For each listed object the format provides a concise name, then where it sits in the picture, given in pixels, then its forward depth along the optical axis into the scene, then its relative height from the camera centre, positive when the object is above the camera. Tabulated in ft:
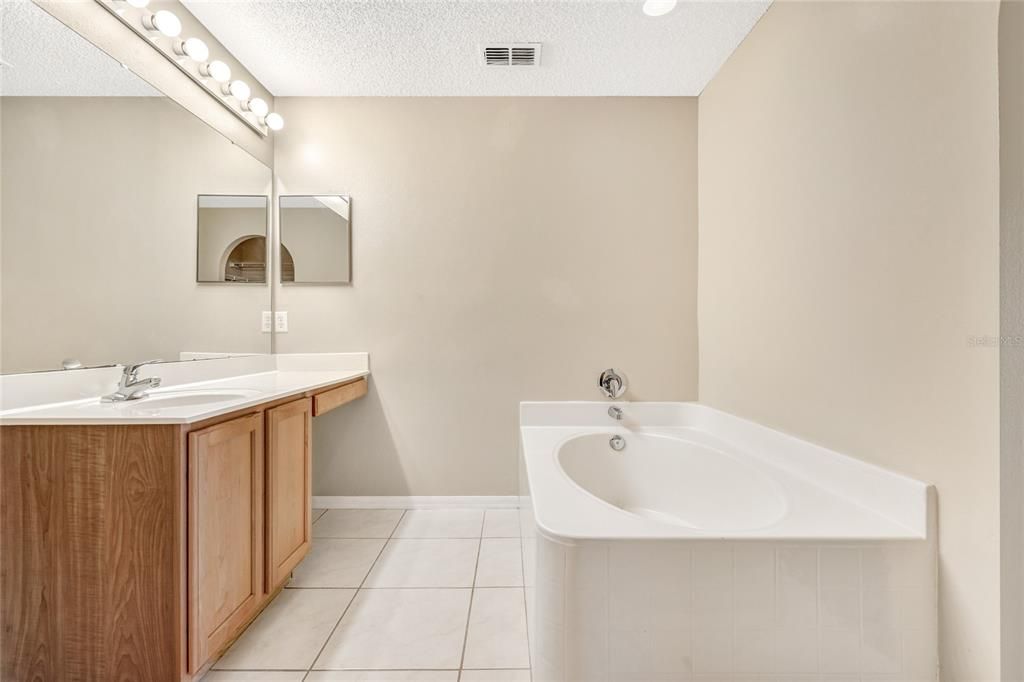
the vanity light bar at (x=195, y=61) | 5.18 +3.86
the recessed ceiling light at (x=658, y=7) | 5.63 +4.38
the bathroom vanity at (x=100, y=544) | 3.59 -1.64
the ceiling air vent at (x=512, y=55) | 6.50 +4.40
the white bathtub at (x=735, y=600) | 3.15 -1.86
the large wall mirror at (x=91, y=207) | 3.99 +1.49
